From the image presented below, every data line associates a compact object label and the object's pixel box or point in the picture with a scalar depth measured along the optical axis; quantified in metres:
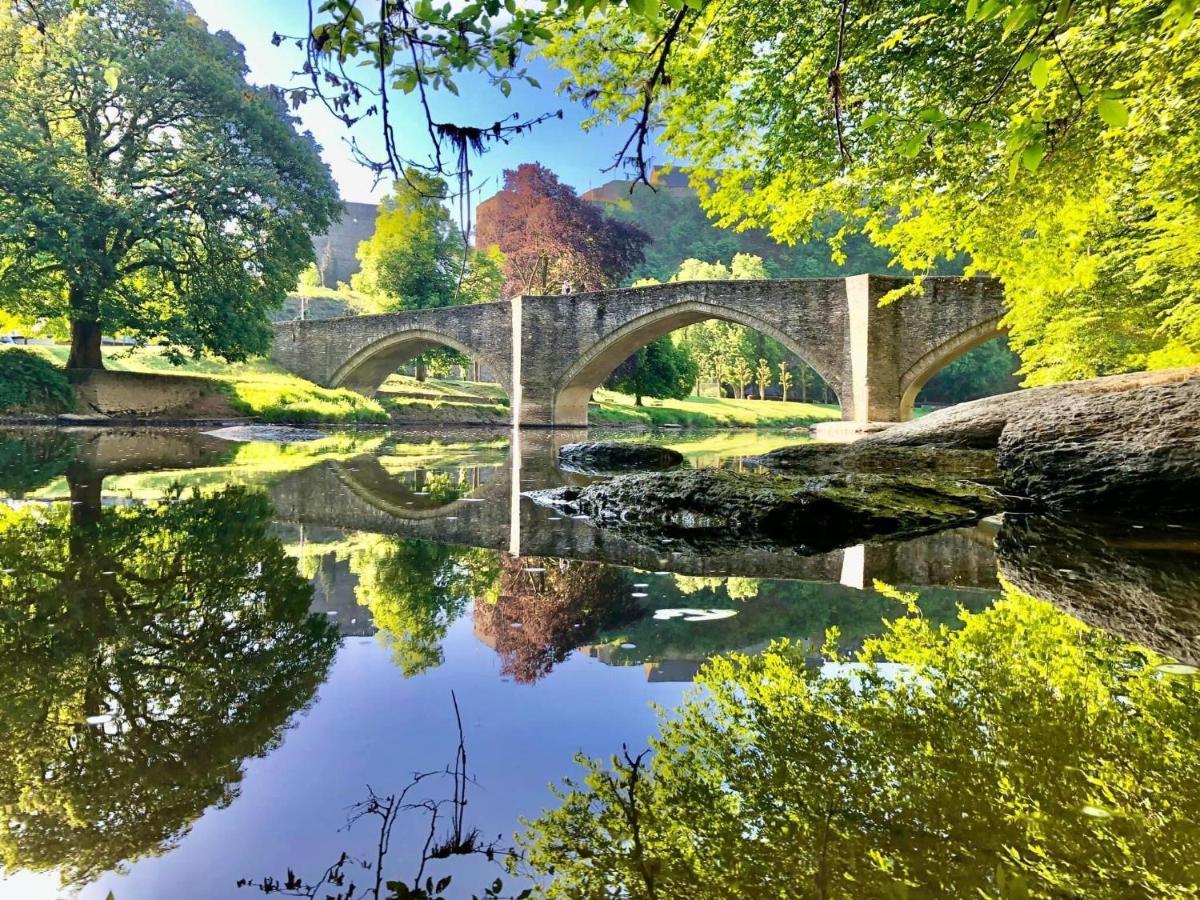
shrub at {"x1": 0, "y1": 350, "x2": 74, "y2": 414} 15.13
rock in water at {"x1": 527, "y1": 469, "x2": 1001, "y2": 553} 3.91
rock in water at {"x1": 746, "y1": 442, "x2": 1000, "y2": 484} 6.26
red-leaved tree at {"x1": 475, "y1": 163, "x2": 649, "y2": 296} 31.61
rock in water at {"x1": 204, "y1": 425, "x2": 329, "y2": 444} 12.52
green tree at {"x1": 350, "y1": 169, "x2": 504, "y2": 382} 29.62
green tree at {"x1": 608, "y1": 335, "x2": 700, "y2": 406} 31.86
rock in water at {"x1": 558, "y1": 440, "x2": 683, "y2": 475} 7.74
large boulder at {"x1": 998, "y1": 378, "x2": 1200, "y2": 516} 4.30
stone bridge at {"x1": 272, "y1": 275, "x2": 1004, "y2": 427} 16.95
